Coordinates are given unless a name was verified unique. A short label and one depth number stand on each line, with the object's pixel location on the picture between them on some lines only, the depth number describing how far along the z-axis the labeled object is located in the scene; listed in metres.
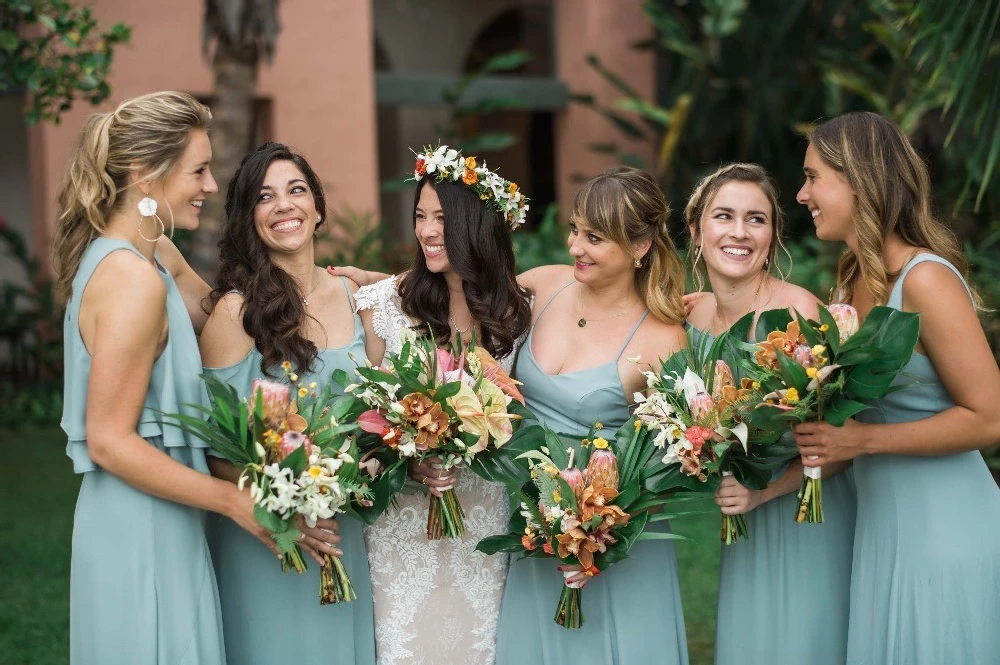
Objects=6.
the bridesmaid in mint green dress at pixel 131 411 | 3.40
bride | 4.25
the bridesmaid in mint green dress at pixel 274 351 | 3.99
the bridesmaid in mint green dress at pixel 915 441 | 3.58
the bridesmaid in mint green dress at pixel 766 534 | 3.98
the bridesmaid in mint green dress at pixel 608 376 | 4.11
